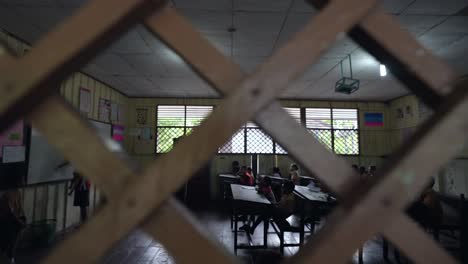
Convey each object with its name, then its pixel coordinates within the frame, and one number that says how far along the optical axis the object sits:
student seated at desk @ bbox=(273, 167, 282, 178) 5.89
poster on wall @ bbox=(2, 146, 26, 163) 2.93
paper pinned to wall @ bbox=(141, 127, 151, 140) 6.43
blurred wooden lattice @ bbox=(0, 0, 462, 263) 0.40
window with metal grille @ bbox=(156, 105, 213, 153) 6.50
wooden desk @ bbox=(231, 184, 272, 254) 3.08
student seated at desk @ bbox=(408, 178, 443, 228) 2.82
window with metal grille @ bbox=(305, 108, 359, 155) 6.74
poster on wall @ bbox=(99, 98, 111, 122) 5.03
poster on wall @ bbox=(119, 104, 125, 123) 5.98
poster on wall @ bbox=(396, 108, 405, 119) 6.30
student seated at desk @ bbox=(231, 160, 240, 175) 6.12
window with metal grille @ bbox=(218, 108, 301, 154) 6.63
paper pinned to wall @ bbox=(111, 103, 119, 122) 5.53
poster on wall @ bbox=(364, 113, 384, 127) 6.86
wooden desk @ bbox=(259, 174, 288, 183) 4.77
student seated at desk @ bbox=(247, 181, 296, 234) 3.05
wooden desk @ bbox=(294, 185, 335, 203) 3.10
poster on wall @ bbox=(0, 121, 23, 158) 2.92
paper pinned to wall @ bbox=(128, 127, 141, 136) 6.37
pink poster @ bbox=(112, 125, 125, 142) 5.59
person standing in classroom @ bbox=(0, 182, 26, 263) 2.38
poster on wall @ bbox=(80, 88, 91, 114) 4.30
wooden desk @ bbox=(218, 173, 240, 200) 4.33
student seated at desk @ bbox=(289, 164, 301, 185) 5.34
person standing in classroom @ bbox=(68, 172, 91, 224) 4.01
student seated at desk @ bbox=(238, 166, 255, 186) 4.88
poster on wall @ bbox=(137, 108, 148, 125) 6.48
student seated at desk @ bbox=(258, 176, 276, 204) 3.66
